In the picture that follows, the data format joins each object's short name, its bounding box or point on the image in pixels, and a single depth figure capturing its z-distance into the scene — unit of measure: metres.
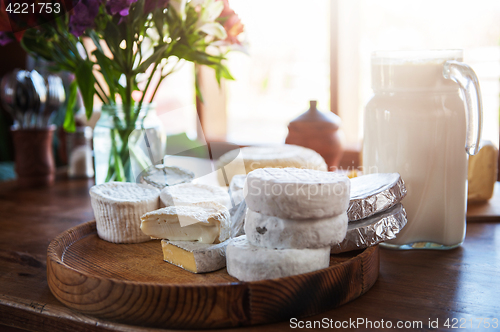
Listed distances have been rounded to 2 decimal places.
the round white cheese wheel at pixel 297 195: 0.60
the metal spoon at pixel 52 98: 1.51
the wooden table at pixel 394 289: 0.59
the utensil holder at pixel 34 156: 1.43
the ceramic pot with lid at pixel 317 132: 1.30
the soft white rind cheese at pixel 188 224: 0.73
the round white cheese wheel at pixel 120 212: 0.84
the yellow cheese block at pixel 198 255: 0.69
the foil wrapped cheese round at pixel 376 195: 0.72
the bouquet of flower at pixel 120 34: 0.92
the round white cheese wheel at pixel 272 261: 0.61
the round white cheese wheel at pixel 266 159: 1.15
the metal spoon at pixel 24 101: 1.44
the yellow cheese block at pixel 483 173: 1.14
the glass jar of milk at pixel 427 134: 0.79
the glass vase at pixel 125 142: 1.06
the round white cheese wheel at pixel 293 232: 0.61
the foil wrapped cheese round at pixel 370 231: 0.70
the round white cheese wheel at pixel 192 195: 0.86
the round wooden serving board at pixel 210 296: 0.57
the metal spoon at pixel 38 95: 1.46
